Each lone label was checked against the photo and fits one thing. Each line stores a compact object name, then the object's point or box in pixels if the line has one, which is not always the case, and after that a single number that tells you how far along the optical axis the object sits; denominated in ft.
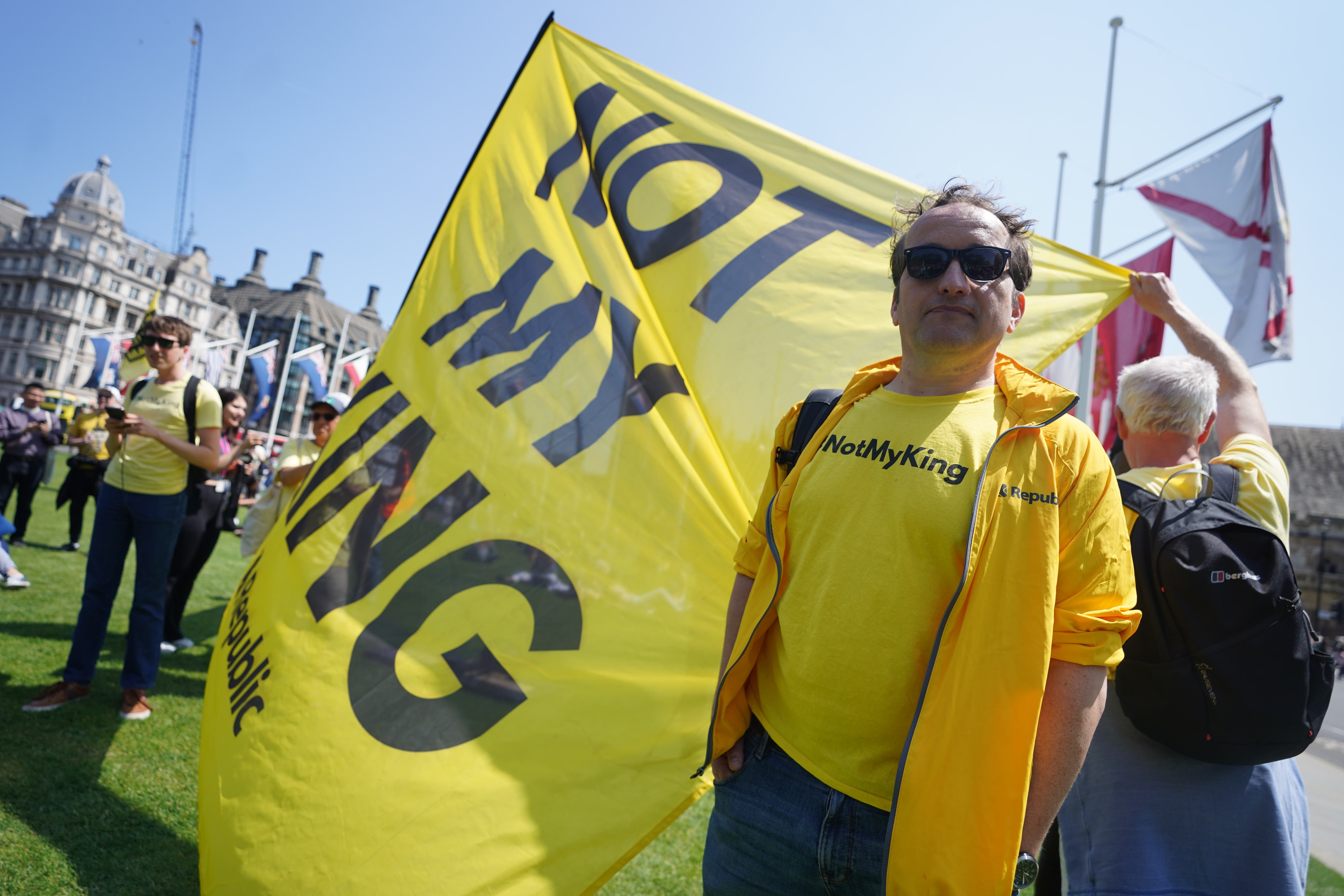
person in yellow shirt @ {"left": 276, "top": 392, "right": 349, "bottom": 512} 14.94
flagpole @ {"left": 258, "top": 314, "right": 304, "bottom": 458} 97.66
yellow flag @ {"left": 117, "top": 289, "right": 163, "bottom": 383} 12.17
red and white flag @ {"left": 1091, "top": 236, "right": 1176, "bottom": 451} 20.70
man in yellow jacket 3.84
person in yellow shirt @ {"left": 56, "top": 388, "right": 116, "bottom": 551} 26.55
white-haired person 5.37
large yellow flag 6.55
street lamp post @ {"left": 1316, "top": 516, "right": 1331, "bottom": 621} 148.66
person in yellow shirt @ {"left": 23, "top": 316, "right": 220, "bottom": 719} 11.74
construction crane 272.51
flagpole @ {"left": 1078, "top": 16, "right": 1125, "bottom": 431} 26.76
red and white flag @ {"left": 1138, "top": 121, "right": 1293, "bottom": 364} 21.26
